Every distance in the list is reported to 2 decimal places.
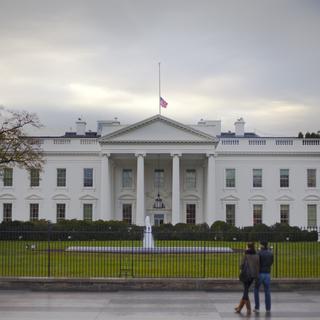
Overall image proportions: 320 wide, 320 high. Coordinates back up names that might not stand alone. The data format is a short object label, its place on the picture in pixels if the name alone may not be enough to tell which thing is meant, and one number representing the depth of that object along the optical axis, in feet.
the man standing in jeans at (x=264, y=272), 60.75
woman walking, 61.11
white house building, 246.27
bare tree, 149.48
